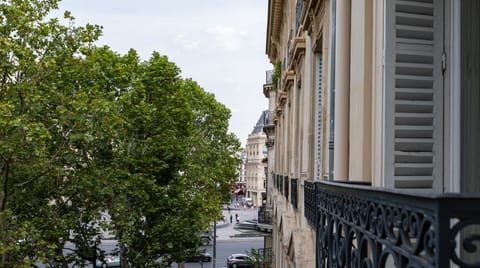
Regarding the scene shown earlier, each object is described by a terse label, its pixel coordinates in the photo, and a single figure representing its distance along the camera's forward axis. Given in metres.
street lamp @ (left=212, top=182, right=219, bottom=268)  26.81
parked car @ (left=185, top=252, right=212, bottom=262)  31.33
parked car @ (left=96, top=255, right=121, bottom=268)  27.93
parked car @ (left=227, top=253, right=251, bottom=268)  29.11
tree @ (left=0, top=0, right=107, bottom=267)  10.36
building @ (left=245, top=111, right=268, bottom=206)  98.23
